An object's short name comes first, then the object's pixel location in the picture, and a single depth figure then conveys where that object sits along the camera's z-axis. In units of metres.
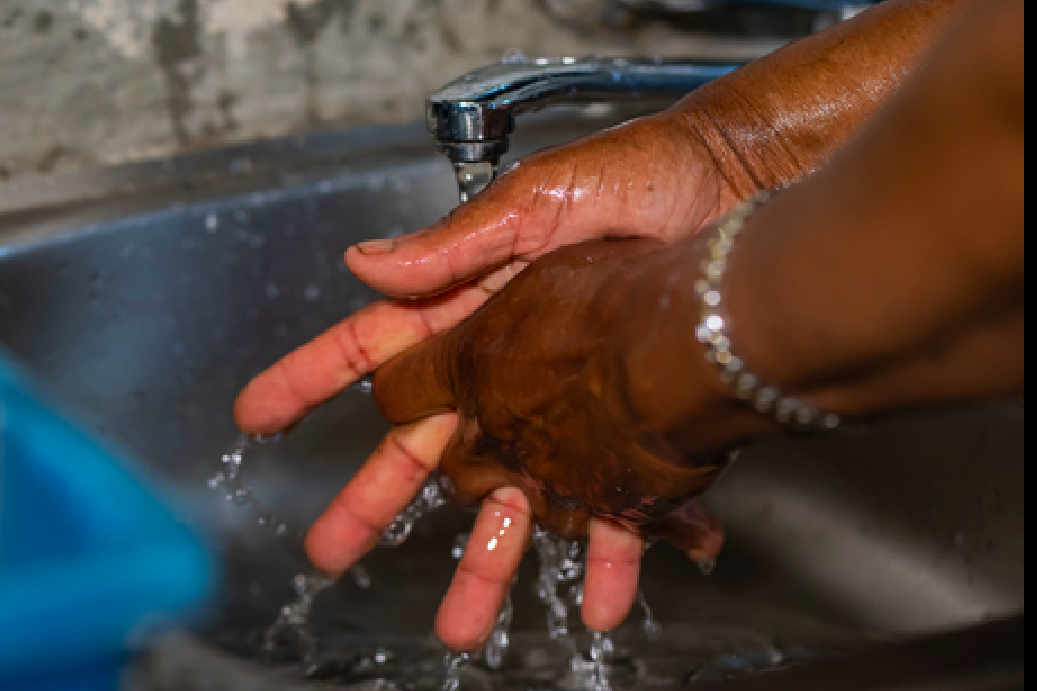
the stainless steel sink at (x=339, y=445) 0.68
